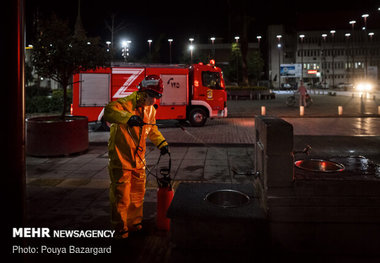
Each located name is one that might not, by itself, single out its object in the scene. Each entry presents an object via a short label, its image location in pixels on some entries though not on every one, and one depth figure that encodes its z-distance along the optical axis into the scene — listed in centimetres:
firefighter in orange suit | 352
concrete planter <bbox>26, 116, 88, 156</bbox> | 801
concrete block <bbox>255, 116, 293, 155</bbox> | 325
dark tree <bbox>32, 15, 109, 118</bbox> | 841
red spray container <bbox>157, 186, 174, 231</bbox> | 377
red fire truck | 1333
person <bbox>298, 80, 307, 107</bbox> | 2183
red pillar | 176
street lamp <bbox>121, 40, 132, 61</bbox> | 3269
